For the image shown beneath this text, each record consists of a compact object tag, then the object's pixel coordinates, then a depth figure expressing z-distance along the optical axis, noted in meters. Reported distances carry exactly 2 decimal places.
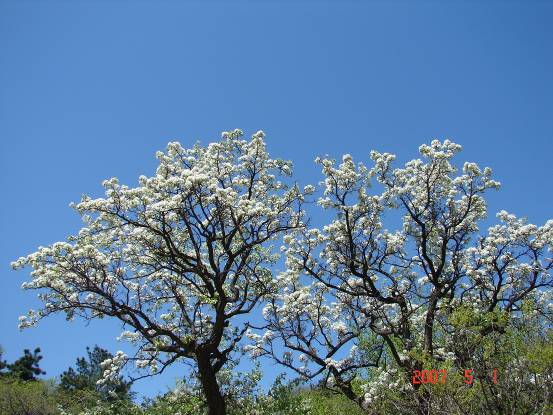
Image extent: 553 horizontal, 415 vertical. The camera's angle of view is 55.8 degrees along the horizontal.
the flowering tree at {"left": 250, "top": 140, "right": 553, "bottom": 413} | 19.50
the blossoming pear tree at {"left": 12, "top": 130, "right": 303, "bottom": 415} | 16.11
